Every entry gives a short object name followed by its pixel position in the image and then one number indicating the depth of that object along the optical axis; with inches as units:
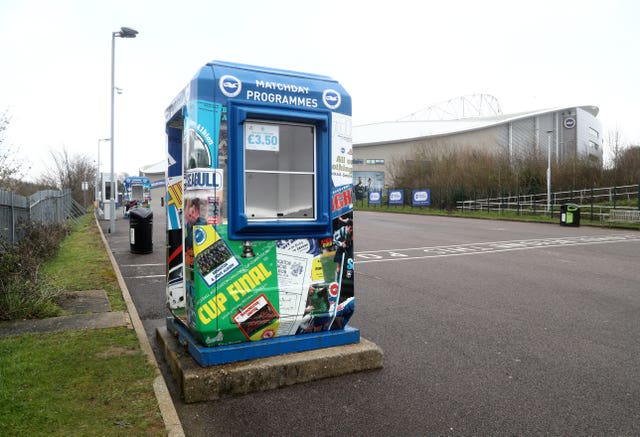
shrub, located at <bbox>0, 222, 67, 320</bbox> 266.1
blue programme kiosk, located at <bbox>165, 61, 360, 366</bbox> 173.3
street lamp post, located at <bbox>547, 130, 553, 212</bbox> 1391.5
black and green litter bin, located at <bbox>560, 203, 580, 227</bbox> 1016.2
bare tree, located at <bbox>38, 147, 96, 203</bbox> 2037.2
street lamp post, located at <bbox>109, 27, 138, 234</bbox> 882.8
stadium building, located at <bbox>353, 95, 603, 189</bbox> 2810.0
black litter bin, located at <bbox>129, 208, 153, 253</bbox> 588.4
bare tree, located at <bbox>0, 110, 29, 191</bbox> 460.7
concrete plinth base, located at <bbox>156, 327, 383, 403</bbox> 167.9
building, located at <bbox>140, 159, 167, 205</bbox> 4274.1
